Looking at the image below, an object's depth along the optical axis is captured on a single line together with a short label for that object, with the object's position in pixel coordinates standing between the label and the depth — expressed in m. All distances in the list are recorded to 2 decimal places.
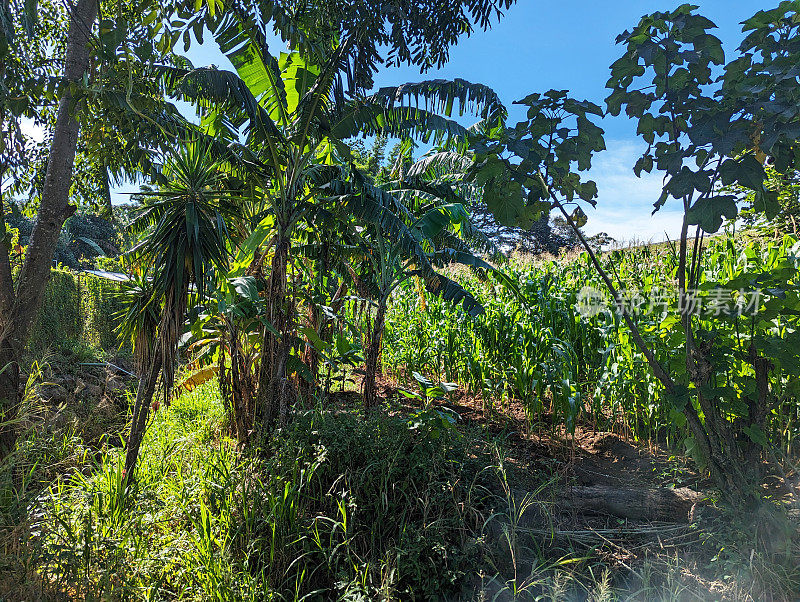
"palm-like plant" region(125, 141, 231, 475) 3.46
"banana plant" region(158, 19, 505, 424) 4.17
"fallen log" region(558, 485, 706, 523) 3.29
